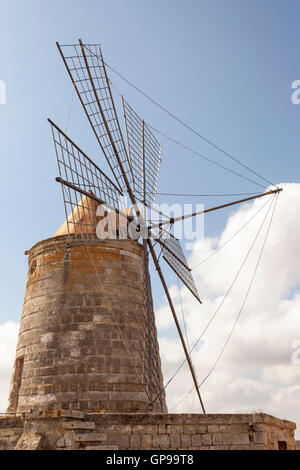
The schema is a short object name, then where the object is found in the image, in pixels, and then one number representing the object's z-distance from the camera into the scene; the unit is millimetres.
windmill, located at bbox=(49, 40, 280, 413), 9041
